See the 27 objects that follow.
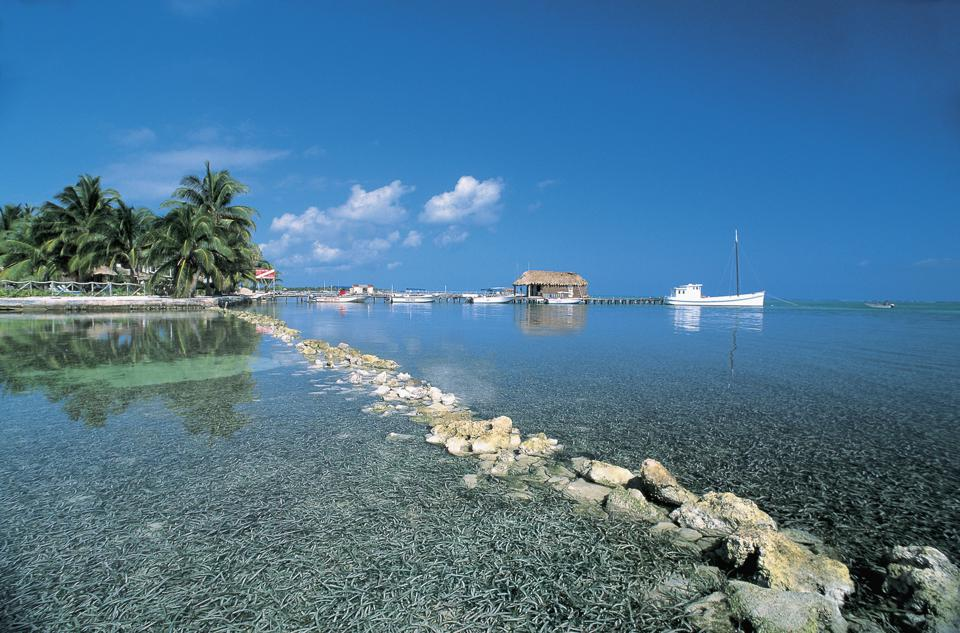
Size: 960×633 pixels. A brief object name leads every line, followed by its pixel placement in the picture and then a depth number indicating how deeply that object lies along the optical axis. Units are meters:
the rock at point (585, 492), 5.50
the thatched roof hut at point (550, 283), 84.62
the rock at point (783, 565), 3.79
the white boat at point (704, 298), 82.12
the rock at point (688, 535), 4.63
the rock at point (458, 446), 6.93
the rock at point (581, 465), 6.32
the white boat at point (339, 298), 89.25
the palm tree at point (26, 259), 42.16
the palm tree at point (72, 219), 41.75
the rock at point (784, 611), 3.26
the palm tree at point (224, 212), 44.16
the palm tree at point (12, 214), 49.66
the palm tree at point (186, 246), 40.56
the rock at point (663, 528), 4.75
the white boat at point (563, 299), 82.50
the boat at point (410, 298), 93.25
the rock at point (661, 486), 5.33
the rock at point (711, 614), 3.38
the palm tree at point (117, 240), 41.09
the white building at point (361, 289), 101.54
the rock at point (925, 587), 3.39
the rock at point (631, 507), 5.04
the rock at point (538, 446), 7.03
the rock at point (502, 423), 7.74
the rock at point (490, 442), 6.96
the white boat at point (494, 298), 87.58
